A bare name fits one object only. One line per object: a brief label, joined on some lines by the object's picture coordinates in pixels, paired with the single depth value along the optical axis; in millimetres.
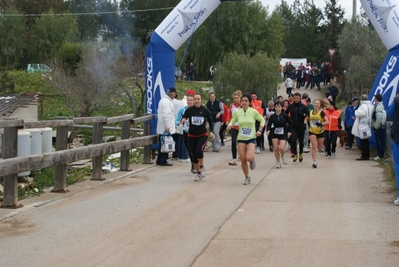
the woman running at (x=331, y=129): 19906
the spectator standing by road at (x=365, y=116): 19016
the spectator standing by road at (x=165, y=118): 16328
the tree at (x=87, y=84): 41594
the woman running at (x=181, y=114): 15406
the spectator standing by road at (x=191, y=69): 49238
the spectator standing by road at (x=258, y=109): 21484
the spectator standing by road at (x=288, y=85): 45281
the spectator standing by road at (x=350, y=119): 21438
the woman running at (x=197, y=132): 13828
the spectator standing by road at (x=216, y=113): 21109
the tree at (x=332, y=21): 76438
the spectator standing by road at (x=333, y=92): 31531
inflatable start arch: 18453
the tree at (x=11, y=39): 56625
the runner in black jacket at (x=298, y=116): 17984
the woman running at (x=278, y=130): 16875
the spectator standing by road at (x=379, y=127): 18766
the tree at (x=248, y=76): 34375
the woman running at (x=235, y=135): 16531
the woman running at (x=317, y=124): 17422
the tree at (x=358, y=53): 35750
